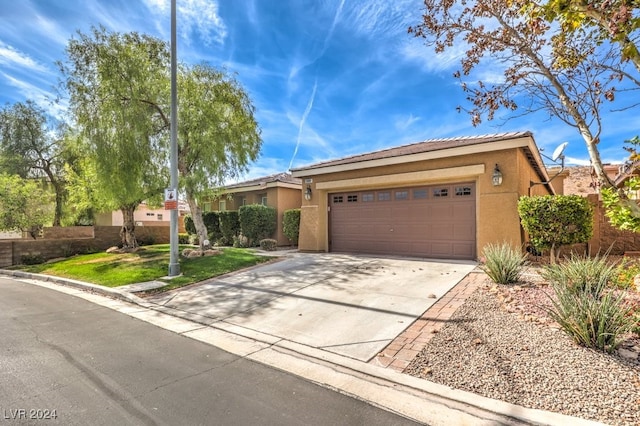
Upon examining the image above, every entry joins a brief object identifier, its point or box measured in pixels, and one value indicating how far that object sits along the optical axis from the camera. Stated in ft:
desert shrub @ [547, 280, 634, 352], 12.17
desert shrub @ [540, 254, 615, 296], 16.57
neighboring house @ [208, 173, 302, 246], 59.00
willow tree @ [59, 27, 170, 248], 37.11
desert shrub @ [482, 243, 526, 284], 22.41
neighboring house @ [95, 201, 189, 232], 89.91
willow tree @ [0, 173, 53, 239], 57.93
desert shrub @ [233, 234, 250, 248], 57.21
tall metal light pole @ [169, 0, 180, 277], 31.78
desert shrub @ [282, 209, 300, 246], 53.36
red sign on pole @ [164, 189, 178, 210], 31.91
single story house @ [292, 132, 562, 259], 32.09
